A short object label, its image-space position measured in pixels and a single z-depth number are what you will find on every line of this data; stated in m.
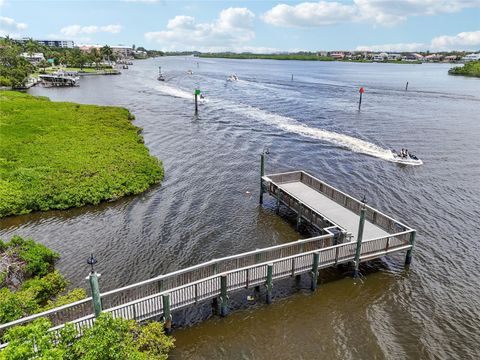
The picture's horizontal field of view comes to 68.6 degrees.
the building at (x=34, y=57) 167.75
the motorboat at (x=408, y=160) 42.22
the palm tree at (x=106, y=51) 185.50
